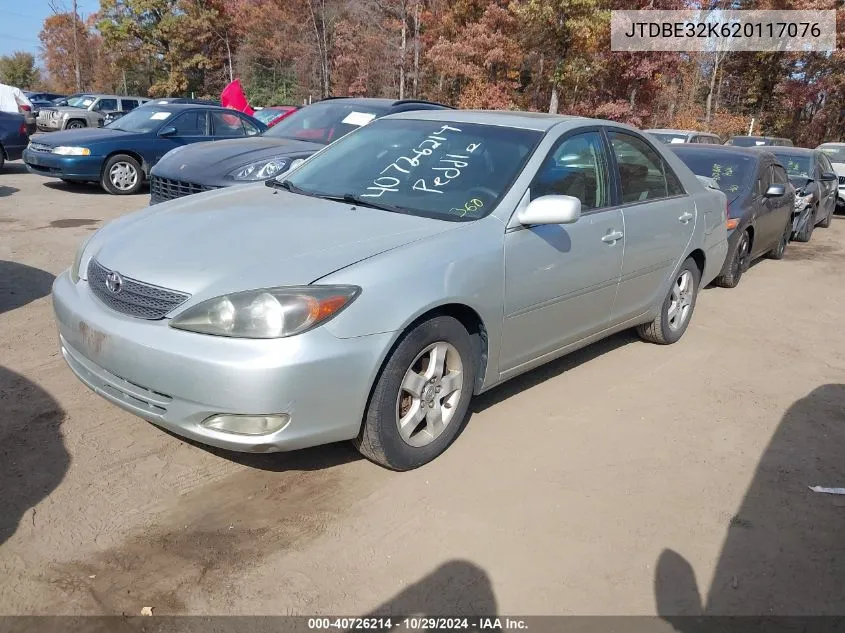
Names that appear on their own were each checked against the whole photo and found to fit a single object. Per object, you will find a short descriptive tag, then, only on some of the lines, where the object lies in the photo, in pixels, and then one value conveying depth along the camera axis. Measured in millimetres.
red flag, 16078
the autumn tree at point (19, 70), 56188
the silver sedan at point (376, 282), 2768
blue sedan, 10648
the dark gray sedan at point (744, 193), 7512
